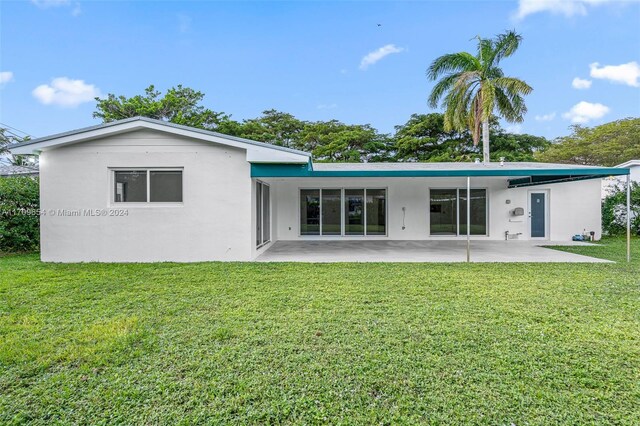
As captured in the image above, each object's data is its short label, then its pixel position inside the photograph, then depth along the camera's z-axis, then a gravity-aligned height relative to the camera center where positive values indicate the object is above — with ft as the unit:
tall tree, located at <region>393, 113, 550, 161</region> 76.00 +17.35
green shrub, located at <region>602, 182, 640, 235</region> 40.91 -0.12
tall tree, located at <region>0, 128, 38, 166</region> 83.94 +22.17
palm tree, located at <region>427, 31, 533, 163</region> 50.31 +20.31
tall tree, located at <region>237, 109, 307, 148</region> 83.25 +23.27
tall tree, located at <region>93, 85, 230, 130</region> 82.79 +28.53
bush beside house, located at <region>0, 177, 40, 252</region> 28.81 +0.20
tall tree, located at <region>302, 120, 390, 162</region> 79.51 +18.26
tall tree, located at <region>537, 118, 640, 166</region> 79.71 +17.57
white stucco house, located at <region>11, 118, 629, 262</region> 24.79 +2.26
